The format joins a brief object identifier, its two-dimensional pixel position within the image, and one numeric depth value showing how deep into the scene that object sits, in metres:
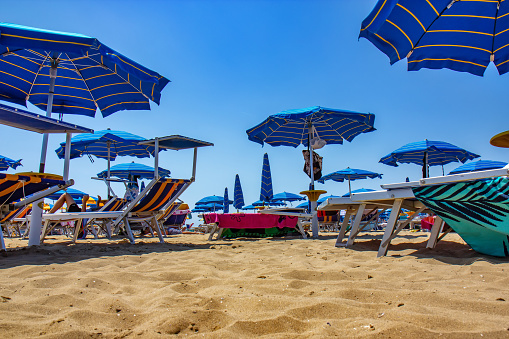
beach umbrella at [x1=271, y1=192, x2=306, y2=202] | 18.11
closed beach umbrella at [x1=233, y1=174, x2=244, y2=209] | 14.74
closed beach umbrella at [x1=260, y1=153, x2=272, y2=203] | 11.07
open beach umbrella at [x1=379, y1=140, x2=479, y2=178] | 8.31
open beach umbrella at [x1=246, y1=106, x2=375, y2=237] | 6.51
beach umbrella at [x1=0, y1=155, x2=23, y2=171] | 10.78
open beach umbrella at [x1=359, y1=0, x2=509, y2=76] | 3.11
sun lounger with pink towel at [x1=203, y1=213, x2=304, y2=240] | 5.66
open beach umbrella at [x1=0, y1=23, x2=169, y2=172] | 3.84
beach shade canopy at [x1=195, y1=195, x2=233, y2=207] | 19.40
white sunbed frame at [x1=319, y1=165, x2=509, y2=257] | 2.28
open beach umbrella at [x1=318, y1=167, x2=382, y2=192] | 12.74
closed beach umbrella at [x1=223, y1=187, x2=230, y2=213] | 16.29
